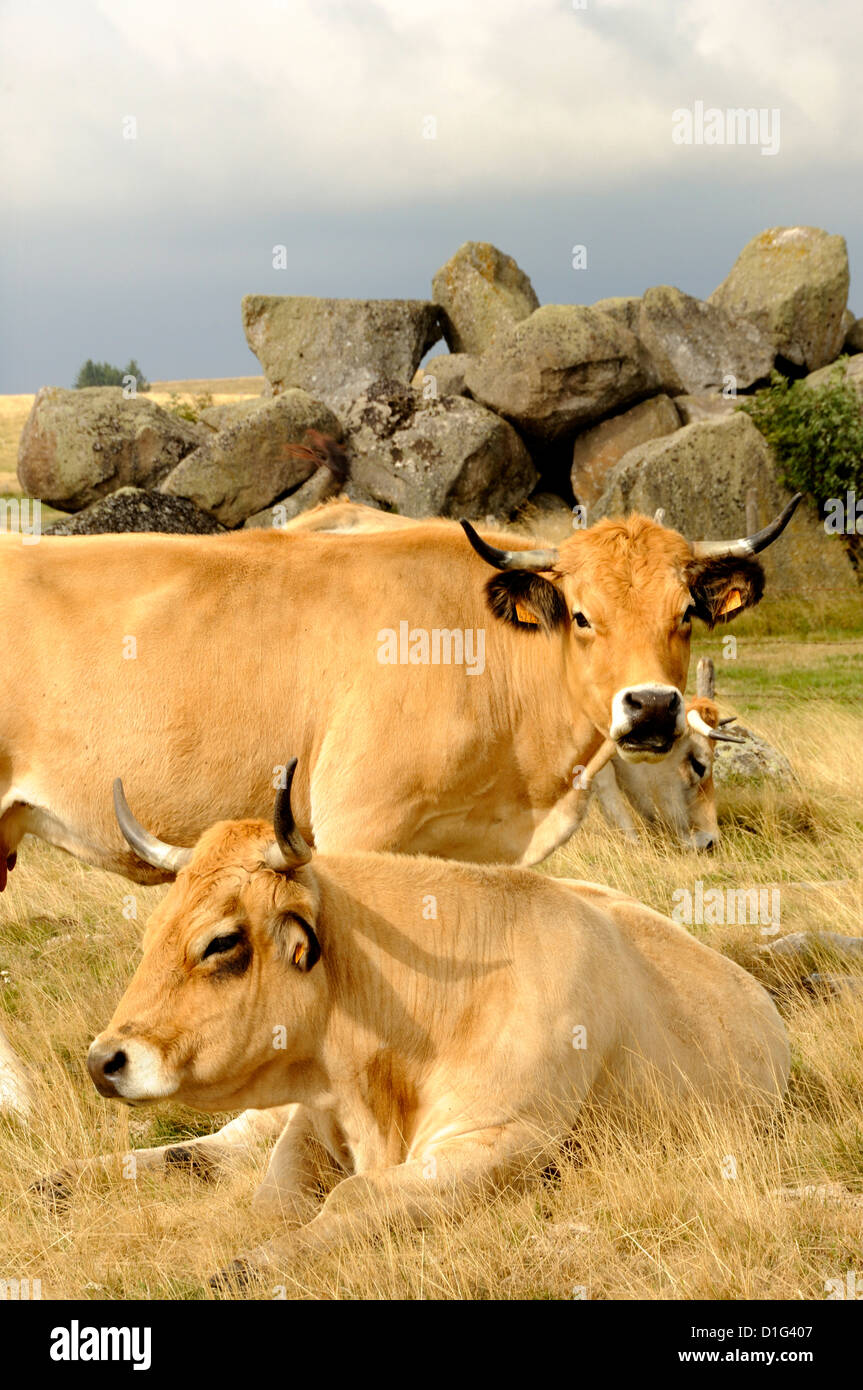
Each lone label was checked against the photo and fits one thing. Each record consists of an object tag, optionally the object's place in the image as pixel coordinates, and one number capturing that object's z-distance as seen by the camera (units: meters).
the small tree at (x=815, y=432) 26.02
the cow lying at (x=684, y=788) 11.92
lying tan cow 4.83
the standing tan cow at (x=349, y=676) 6.91
